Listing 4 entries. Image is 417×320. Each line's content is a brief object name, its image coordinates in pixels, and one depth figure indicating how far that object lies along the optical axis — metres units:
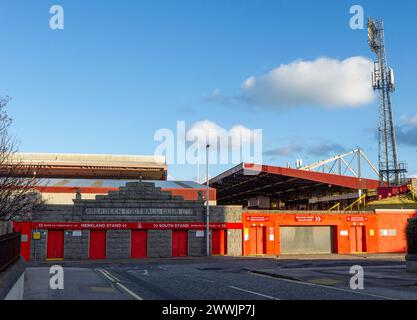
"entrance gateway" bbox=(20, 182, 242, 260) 42.38
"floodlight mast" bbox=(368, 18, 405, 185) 82.48
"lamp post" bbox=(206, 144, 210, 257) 43.88
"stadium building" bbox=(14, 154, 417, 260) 42.53
